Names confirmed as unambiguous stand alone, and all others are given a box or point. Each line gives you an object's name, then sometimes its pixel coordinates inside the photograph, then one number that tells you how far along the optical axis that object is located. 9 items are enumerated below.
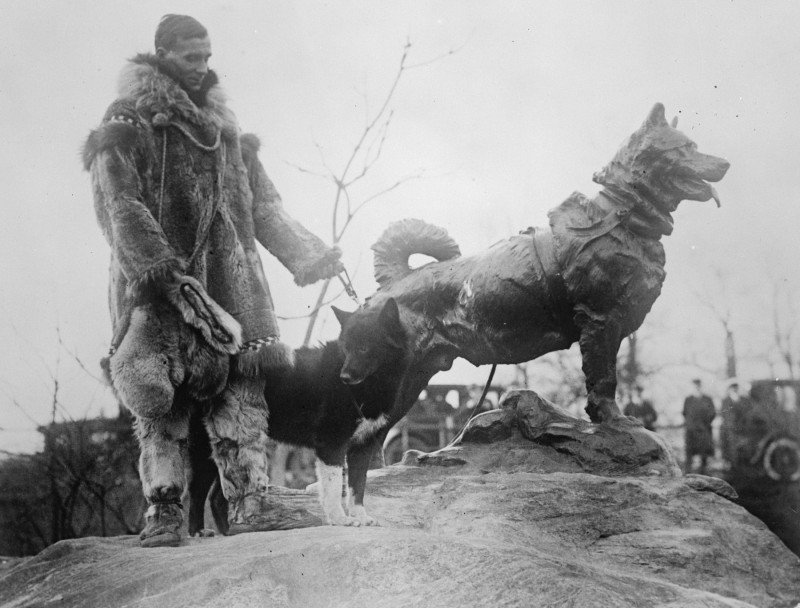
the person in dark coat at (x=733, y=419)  8.34
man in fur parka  4.84
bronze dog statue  5.46
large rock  3.90
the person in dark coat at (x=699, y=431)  8.38
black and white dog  5.00
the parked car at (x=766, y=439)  8.22
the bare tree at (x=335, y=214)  7.16
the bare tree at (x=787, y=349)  8.36
